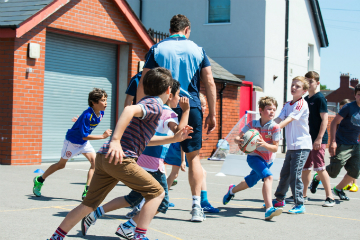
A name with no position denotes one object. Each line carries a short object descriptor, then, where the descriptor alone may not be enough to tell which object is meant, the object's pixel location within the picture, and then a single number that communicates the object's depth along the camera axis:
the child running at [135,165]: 3.56
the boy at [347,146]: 7.43
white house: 19.78
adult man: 5.08
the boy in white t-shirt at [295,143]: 5.94
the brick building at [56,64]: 10.34
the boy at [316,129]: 6.80
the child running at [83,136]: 6.06
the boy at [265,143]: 5.47
